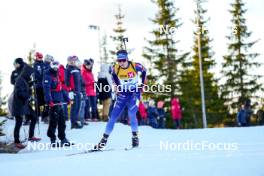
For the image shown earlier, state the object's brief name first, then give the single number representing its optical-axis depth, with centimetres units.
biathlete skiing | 1066
